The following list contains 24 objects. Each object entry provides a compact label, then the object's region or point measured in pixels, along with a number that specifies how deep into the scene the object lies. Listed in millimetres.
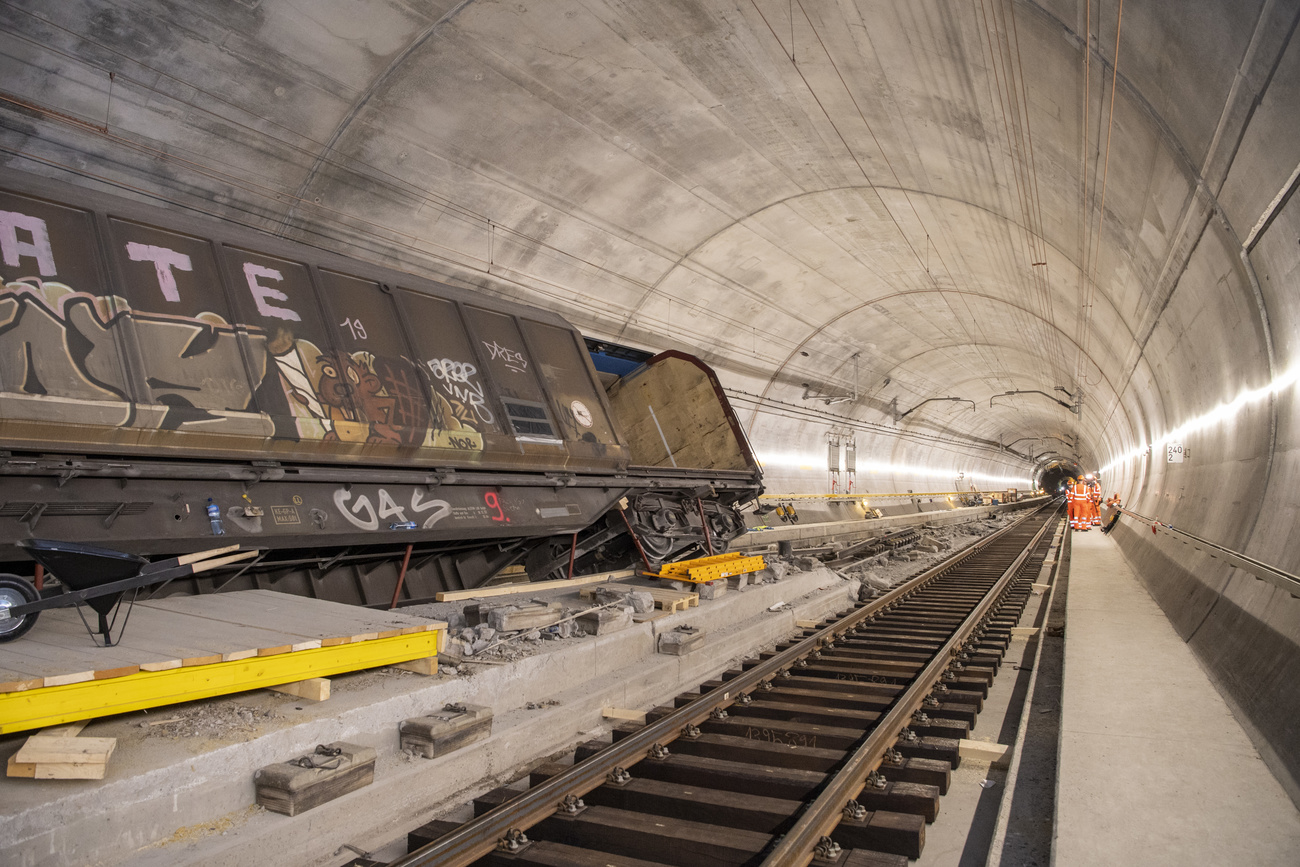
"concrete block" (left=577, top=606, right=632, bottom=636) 6414
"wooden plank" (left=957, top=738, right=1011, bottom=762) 4826
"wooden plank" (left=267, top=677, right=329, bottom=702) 4246
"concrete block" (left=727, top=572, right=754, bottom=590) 9266
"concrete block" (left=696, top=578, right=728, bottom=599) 8477
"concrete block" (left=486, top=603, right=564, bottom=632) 5973
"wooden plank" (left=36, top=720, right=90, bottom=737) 3246
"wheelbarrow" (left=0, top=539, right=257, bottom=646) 3598
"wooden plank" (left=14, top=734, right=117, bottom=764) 3016
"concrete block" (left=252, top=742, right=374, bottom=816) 3510
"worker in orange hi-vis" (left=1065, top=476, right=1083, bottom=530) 30692
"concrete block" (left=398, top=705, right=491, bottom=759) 4293
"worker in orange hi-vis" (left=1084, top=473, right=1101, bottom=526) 31531
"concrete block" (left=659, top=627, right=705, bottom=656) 6906
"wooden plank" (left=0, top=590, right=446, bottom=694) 3475
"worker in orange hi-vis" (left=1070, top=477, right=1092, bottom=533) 30734
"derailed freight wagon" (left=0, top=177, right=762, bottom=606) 4926
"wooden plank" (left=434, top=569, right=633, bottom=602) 7324
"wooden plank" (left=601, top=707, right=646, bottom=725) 5504
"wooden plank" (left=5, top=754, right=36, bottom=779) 3020
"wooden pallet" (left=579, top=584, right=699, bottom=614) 7609
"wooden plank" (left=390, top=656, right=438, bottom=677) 4941
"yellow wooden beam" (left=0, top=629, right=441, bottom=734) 3186
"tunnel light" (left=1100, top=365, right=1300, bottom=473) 6518
